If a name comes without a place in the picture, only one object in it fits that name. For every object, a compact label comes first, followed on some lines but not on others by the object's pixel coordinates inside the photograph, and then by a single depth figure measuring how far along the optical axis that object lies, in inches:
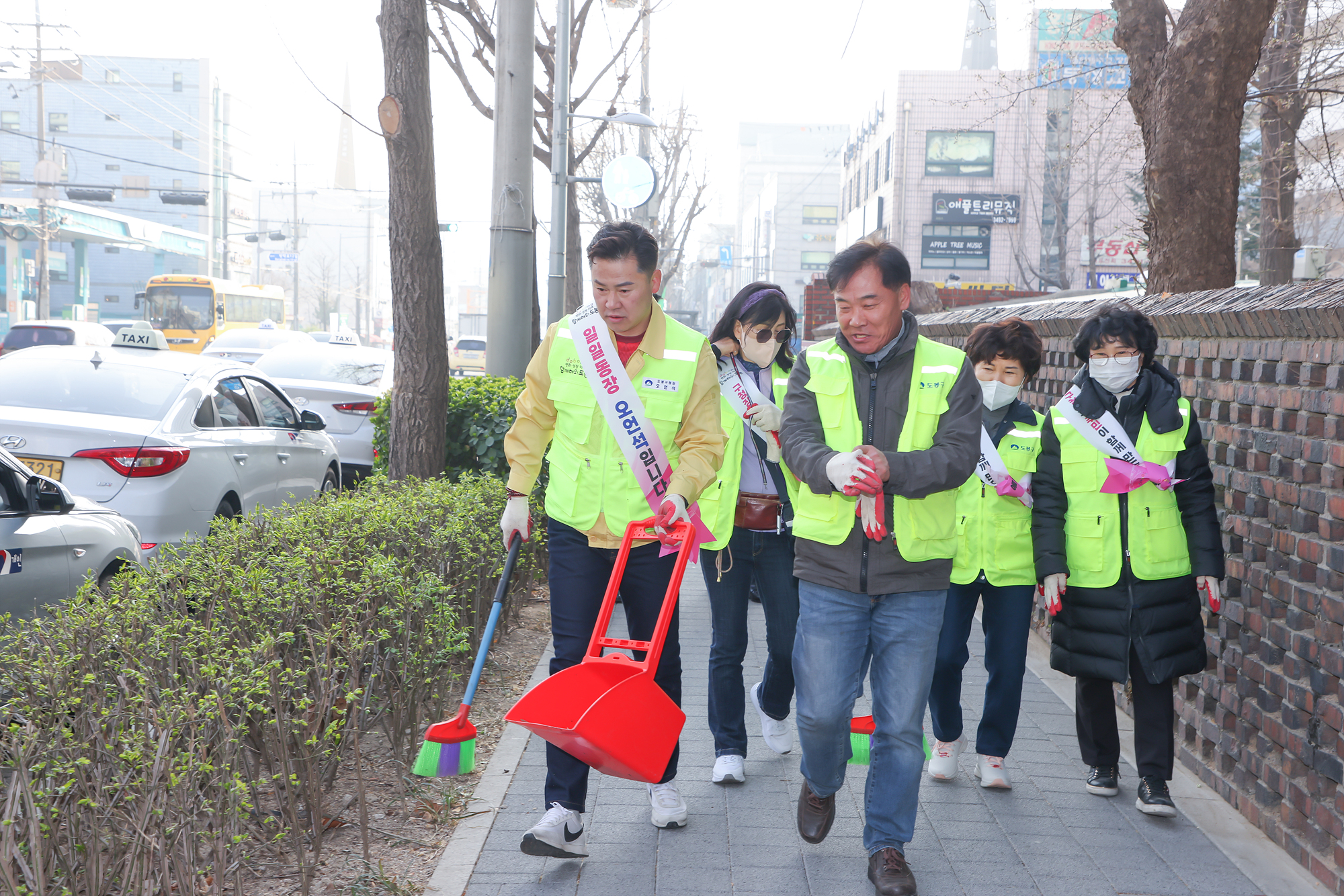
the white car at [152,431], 266.5
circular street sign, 465.7
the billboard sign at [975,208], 2351.1
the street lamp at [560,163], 541.6
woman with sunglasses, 178.5
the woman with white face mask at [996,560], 180.1
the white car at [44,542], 191.2
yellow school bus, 1407.5
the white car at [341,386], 484.7
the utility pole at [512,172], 366.3
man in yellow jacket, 150.3
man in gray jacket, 141.1
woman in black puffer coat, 169.0
